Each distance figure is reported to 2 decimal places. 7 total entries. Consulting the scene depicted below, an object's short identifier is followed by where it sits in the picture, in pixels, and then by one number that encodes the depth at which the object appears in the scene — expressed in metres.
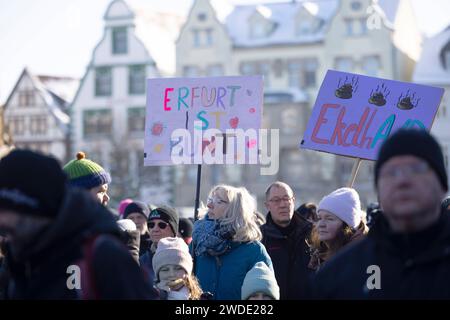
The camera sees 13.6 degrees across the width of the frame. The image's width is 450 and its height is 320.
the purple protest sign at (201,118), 15.24
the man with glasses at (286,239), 14.23
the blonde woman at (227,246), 12.72
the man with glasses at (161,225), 14.65
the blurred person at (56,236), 6.57
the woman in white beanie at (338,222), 11.98
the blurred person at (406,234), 6.94
